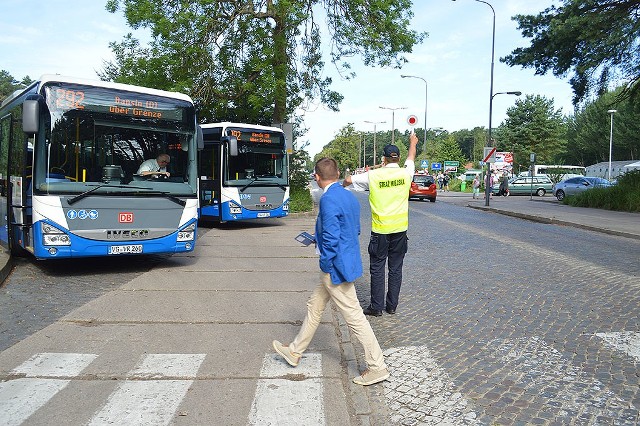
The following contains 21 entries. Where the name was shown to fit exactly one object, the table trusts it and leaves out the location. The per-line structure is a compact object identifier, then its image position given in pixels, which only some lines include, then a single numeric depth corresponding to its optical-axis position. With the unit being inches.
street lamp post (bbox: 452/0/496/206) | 1268.6
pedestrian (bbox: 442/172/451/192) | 2551.7
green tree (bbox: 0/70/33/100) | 3203.7
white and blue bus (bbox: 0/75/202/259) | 354.3
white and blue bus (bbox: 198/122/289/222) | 683.4
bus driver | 390.0
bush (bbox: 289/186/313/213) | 947.3
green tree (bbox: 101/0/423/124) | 890.1
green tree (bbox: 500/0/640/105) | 901.2
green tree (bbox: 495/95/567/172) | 3238.2
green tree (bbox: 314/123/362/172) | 3602.4
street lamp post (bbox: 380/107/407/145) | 2263.5
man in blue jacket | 182.9
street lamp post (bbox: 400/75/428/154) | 2111.2
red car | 1444.4
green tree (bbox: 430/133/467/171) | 3538.4
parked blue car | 1539.1
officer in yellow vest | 260.4
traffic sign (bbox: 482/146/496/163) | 1225.3
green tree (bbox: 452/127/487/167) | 5263.8
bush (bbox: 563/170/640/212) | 1063.0
